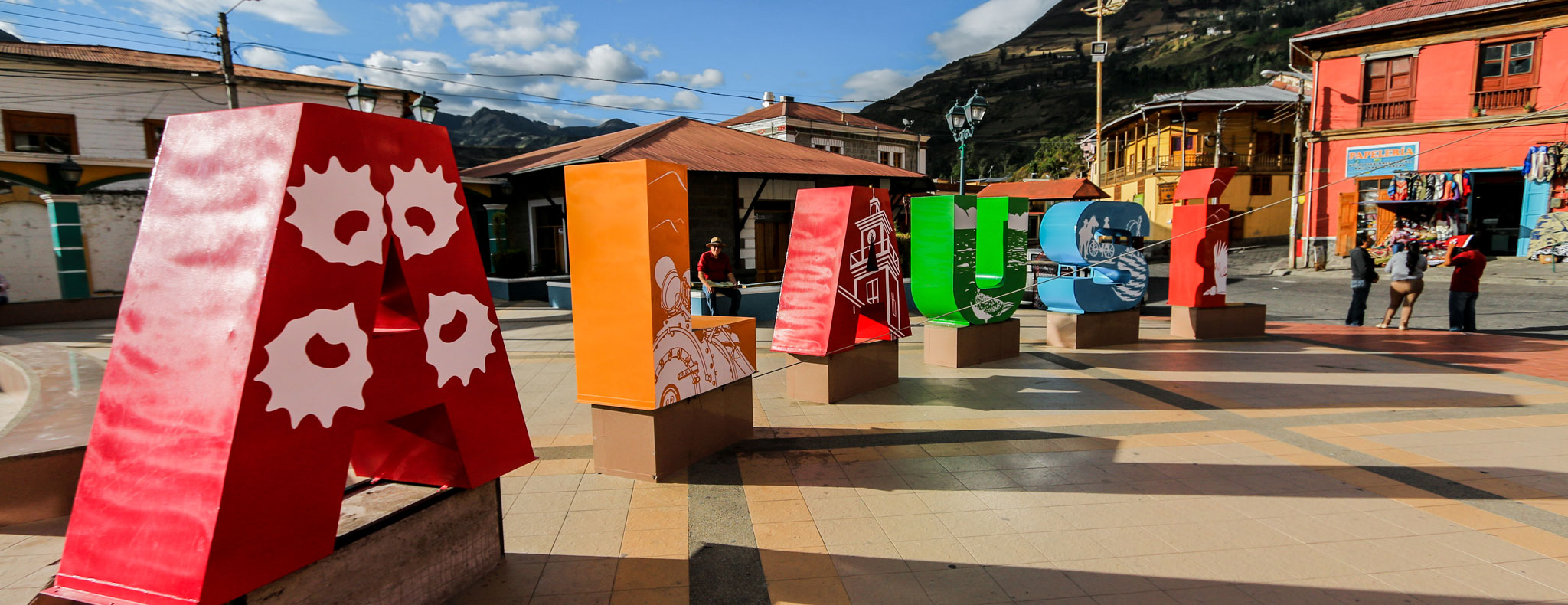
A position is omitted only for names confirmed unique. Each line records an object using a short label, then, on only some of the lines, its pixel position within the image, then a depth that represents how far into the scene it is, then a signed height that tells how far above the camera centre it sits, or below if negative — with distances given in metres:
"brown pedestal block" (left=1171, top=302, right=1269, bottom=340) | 10.90 -1.46
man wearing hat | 10.89 -0.53
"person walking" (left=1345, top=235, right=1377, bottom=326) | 11.63 -0.89
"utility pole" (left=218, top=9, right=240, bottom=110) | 13.98 +4.06
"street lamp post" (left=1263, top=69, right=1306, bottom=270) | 23.39 +2.91
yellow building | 33.59 +4.31
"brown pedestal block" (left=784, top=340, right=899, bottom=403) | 7.17 -1.47
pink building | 20.55 +3.53
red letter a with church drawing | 7.05 -0.38
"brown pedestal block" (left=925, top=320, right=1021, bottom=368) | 8.87 -1.44
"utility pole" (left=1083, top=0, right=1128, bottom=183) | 25.86 +7.64
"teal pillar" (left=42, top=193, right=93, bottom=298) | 14.54 +0.12
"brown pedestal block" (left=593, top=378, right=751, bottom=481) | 4.99 -1.48
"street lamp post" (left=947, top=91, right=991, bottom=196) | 11.55 +2.00
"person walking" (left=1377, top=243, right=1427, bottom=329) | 11.25 -0.78
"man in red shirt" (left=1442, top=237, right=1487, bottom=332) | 10.80 -0.96
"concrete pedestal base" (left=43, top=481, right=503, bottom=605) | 2.72 -1.35
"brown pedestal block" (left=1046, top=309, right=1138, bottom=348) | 10.19 -1.46
